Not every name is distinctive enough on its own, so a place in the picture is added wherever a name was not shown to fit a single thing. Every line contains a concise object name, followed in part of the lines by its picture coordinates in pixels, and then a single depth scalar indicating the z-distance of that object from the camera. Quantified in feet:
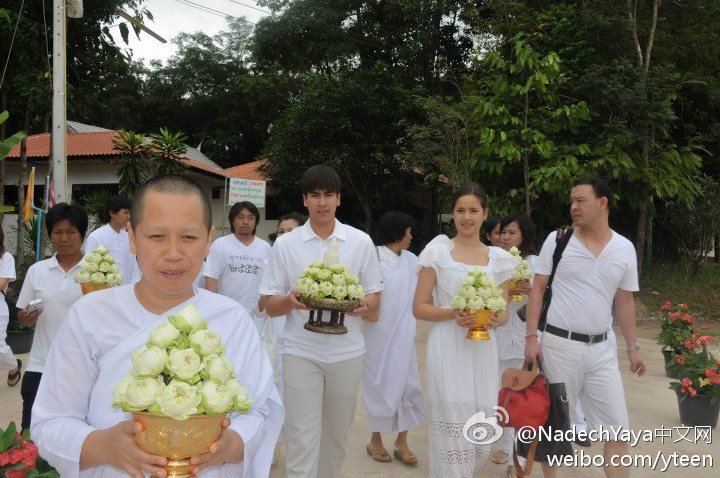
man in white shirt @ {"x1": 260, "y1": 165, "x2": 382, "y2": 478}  13.32
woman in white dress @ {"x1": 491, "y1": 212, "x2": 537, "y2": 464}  18.57
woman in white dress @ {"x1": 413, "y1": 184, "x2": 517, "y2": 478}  13.79
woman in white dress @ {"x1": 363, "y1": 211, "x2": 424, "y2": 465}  18.67
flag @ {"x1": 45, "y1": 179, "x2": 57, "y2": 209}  33.12
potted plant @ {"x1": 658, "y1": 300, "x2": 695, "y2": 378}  25.26
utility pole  32.65
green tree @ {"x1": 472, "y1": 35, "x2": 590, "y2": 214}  48.29
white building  79.36
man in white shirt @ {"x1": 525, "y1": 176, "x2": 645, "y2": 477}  14.67
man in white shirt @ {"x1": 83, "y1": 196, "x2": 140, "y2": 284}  20.62
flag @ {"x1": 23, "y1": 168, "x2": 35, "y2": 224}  37.35
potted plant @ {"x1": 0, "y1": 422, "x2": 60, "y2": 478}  9.97
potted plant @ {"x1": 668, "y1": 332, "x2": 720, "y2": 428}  21.17
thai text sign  43.88
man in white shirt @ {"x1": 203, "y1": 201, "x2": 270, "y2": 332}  20.45
